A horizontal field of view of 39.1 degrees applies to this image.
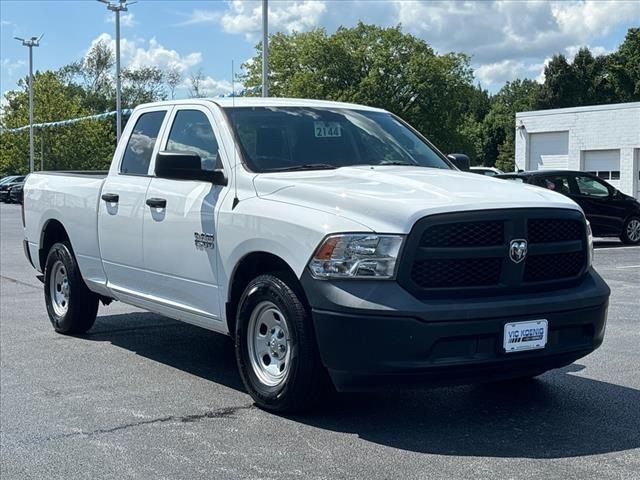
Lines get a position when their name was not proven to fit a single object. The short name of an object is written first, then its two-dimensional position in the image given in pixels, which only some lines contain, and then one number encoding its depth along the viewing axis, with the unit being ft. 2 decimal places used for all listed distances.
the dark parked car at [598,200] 60.49
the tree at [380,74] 211.41
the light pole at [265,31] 91.40
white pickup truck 16.28
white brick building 124.26
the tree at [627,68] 235.20
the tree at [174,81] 196.21
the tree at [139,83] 302.66
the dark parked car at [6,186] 174.63
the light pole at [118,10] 138.31
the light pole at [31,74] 184.14
